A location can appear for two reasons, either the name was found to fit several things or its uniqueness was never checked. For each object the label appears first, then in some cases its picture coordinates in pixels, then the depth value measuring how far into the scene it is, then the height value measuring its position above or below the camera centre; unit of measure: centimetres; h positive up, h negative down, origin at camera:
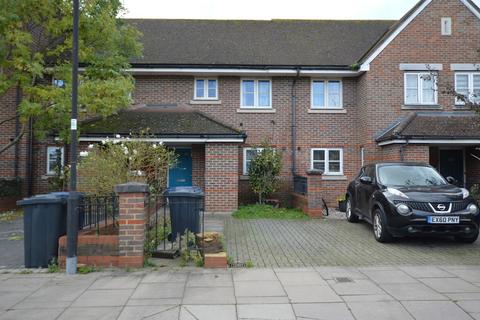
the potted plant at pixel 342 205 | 1367 -118
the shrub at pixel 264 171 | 1355 +7
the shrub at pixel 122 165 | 809 +18
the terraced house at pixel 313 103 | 1419 +279
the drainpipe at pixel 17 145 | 1377 +106
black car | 734 -68
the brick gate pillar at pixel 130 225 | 607 -83
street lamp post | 587 -24
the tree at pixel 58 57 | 1016 +340
